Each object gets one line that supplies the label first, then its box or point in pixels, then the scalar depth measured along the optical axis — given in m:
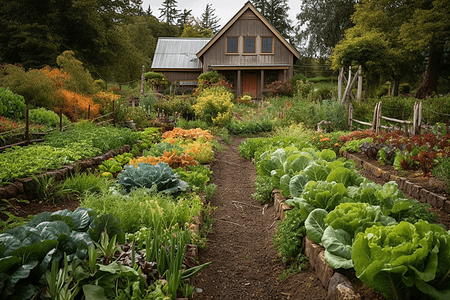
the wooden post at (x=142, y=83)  18.73
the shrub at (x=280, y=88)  22.77
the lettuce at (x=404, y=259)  2.23
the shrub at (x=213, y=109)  13.32
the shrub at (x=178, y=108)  14.73
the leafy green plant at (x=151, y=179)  4.75
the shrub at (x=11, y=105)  8.03
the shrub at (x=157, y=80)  24.19
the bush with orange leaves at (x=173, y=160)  5.96
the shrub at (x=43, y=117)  8.41
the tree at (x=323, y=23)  35.19
